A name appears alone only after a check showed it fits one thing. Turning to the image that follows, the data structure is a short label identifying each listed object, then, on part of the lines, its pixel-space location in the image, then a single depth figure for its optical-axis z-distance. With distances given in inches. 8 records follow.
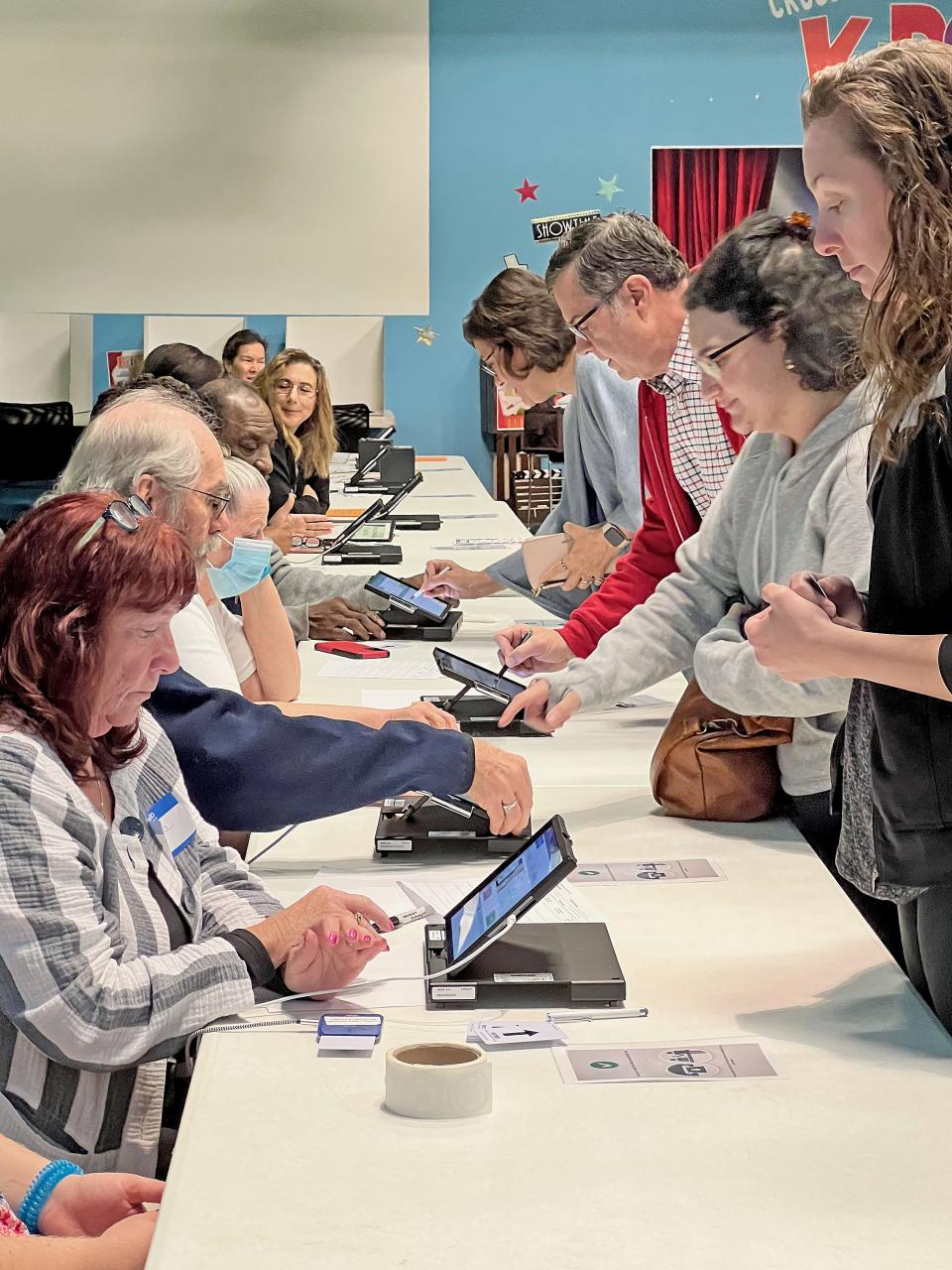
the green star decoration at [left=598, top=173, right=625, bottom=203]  367.6
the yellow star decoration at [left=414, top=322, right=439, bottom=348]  369.7
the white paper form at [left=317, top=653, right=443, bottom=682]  129.6
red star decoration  368.2
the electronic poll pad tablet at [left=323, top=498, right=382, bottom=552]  197.5
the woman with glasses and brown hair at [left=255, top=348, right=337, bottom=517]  262.5
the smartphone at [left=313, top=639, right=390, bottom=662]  141.1
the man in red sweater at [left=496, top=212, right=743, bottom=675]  114.0
